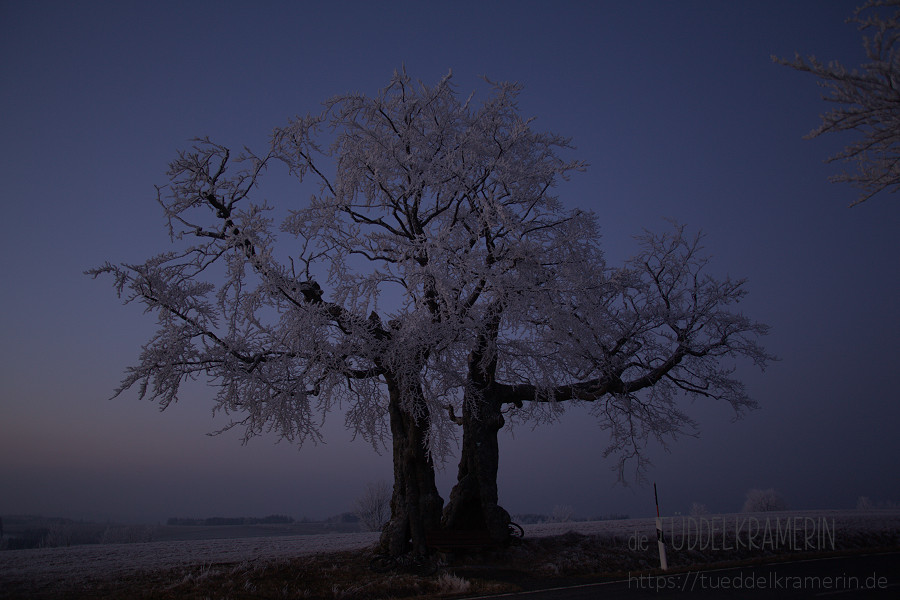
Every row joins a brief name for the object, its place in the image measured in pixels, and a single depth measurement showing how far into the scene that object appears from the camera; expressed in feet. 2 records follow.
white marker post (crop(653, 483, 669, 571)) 38.41
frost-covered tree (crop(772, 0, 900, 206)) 21.24
